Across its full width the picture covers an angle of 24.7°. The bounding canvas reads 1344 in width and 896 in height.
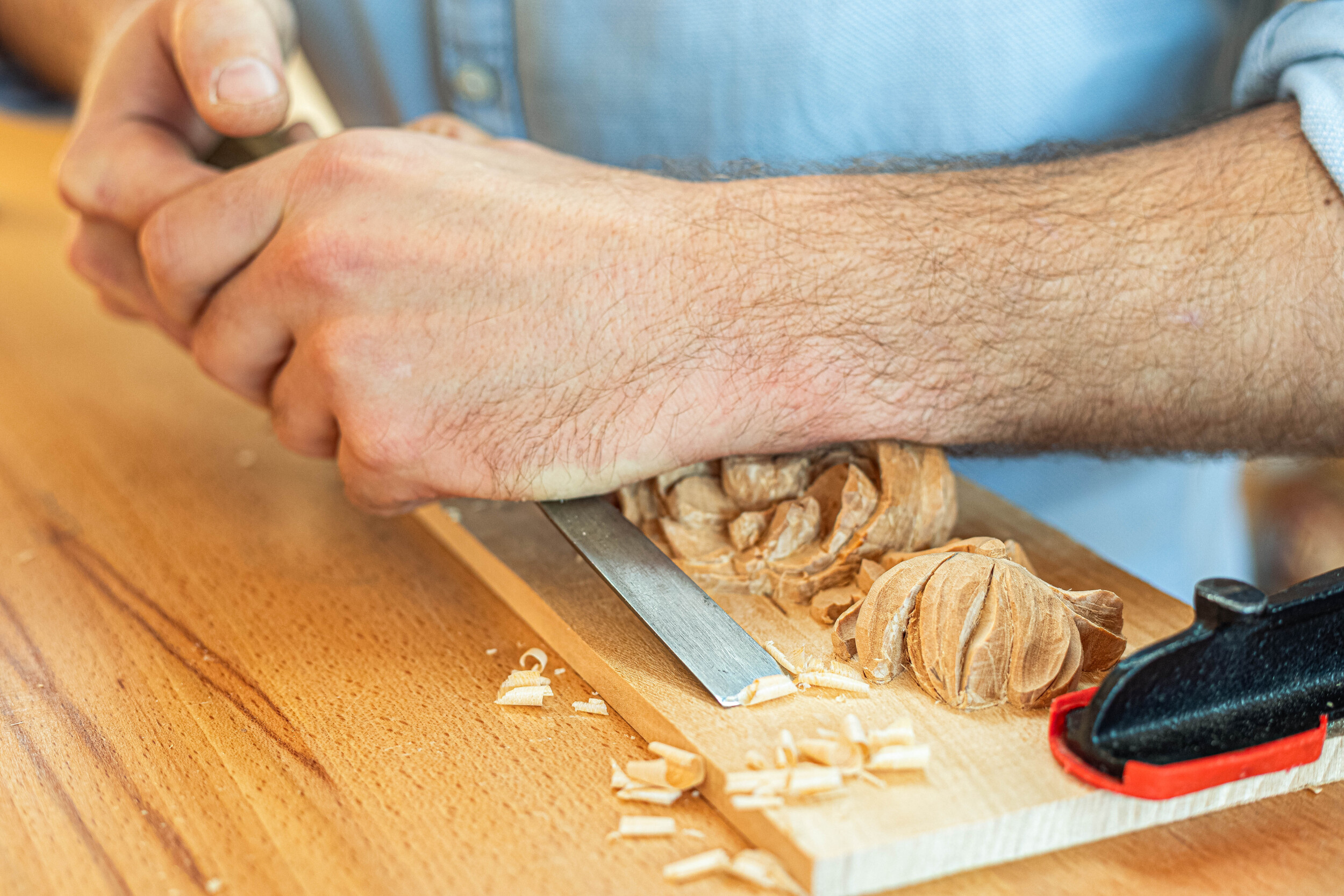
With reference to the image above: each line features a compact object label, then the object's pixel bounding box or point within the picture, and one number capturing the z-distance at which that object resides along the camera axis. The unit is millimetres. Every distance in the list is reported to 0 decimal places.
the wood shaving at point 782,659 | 645
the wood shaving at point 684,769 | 622
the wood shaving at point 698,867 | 605
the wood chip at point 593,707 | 646
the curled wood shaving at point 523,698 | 646
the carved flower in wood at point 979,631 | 633
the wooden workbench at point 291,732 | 608
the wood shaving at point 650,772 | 624
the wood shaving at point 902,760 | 617
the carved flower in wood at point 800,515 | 671
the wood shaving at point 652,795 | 621
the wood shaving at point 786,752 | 619
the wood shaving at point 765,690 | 635
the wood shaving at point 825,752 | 618
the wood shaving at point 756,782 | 613
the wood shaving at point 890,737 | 621
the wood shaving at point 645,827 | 613
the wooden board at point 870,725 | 604
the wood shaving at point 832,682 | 639
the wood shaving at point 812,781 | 611
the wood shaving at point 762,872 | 603
